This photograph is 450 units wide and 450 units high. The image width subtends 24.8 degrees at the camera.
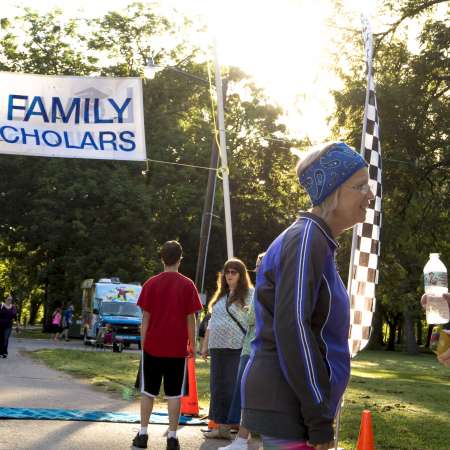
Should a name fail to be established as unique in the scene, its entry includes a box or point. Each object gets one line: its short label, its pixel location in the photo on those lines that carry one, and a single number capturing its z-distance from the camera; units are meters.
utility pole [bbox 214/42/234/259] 14.31
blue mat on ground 11.01
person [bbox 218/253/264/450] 9.29
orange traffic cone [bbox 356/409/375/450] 8.38
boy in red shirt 9.24
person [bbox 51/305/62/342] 44.91
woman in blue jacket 3.40
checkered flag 9.11
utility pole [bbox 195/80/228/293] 24.23
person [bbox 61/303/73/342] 46.00
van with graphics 37.28
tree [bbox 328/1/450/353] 22.44
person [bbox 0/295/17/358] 25.56
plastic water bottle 5.12
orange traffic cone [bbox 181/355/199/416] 12.27
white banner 12.66
